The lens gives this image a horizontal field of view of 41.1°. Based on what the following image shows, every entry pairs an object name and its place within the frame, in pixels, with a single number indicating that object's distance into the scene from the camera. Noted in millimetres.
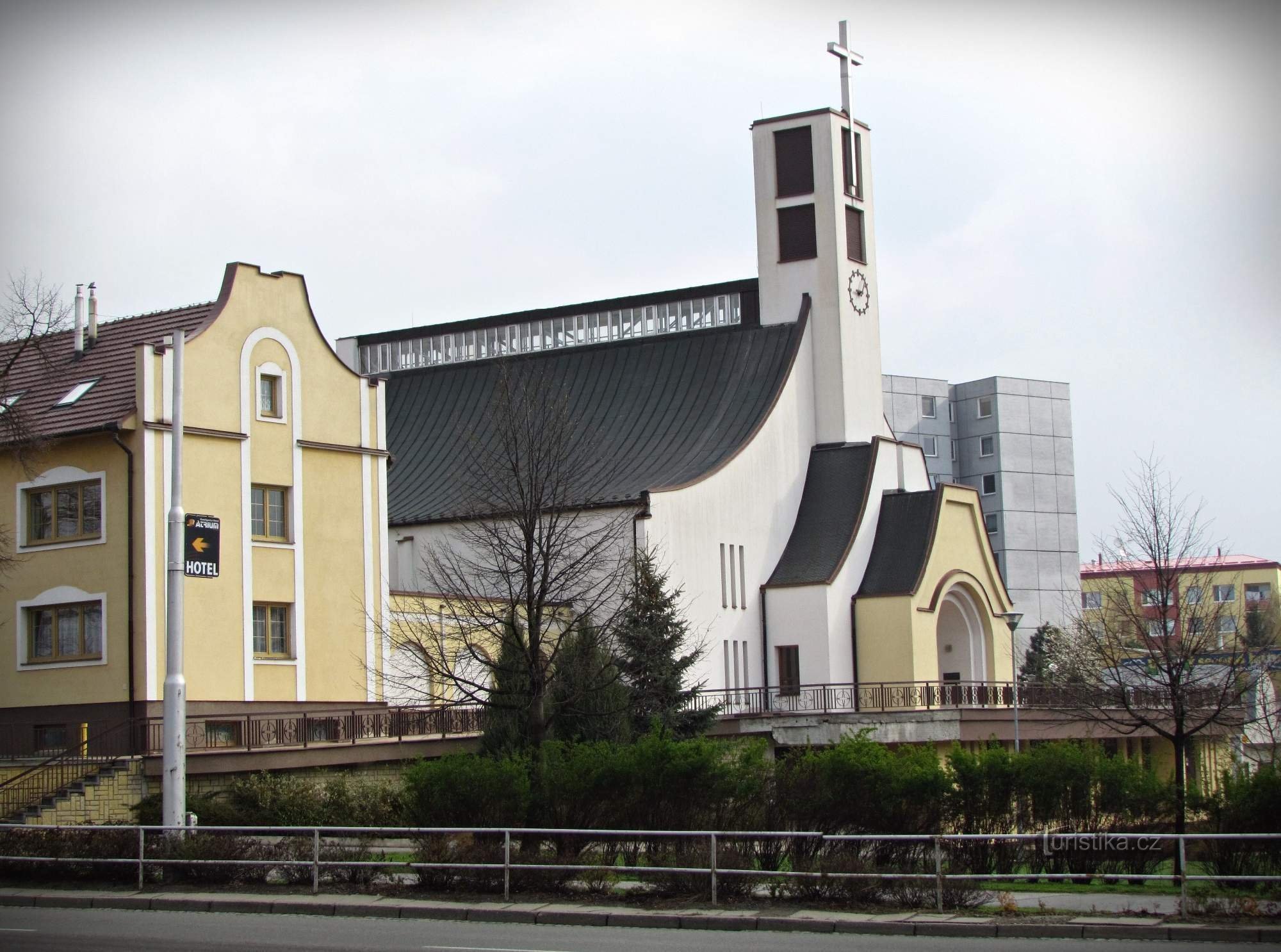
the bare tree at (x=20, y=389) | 29734
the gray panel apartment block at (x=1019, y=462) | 101562
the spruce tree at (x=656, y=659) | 36875
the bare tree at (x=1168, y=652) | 28000
